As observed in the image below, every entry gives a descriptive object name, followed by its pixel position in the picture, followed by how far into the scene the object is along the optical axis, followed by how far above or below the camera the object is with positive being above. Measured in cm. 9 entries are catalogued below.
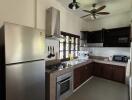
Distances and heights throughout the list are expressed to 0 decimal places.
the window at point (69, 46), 265 +9
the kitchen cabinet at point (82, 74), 229 -91
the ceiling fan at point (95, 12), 215 +109
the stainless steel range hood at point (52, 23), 190 +68
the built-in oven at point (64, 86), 174 -97
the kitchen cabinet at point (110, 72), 273 -94
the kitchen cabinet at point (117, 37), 274 +43
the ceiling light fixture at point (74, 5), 183 +109
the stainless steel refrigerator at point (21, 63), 94 -22
